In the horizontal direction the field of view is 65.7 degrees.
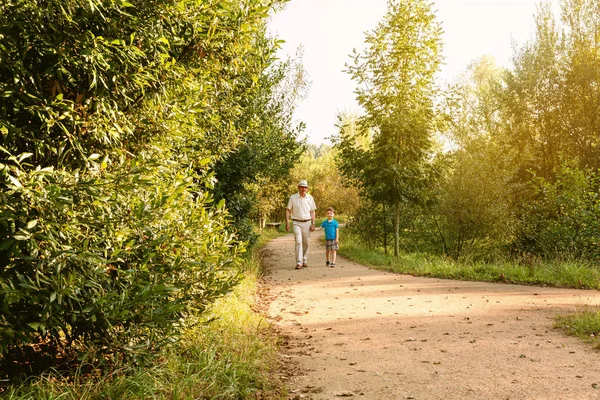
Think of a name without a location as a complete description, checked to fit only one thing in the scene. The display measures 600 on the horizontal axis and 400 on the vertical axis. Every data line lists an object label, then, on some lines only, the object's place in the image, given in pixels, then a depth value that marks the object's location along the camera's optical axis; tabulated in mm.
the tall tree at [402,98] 14055
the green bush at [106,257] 3178
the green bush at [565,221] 13912
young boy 13836
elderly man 13227
